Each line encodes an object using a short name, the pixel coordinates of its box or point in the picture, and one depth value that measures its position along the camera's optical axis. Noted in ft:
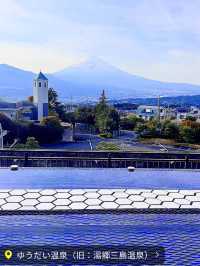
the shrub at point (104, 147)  43.55
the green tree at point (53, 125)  58.03
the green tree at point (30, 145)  46.76
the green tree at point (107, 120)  66.59
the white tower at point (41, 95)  68.64
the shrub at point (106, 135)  64.47
